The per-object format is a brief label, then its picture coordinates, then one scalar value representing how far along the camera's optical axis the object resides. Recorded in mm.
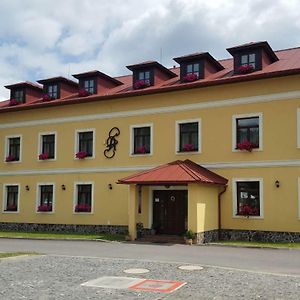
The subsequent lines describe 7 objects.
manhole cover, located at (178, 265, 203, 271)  9395
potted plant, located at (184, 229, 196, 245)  15073
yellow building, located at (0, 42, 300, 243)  15918
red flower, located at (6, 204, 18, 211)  21553
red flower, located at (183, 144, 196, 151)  17486
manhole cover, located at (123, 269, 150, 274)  9021
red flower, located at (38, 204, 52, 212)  20528
